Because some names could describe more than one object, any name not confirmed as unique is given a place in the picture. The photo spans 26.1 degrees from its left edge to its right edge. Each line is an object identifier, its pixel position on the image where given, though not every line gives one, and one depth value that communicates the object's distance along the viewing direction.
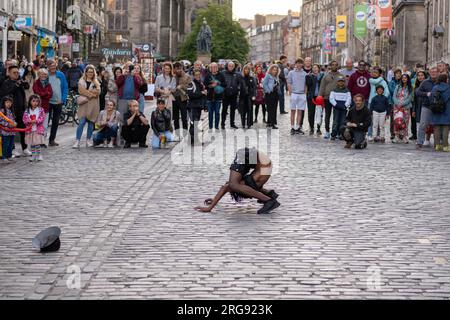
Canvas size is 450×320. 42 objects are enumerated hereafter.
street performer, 11.27
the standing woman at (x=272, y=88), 26.71
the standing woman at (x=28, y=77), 20.44
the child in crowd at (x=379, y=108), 23.00
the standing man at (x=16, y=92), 18.14
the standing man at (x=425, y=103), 21.14
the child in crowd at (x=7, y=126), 17.25
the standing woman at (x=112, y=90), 21.34
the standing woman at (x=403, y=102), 23.27
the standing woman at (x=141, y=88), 21.89
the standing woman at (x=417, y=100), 22.95
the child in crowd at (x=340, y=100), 23.02
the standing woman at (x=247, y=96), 27.69
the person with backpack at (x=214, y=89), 25.59
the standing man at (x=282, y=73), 32.88
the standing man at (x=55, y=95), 20.69
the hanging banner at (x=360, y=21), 56.69
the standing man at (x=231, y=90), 26.77
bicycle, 27.75
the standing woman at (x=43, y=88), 20.00
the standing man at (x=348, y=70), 23.89
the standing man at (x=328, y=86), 23.50
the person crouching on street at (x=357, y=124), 20.92
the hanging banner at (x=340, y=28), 74.31
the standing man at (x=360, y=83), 23.12
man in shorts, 25.00
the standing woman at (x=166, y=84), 22.67
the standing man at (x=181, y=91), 22.52
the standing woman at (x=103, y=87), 24.47
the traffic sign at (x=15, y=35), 35.75
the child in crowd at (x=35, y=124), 17.28
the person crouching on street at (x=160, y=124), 20.59
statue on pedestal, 77.50
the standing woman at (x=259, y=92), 30.06
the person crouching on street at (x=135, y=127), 20.50
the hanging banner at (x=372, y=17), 54.70
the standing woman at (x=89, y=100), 20.66
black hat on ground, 8.48
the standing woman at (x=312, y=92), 25.02
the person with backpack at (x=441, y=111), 20.53
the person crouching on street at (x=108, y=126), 20.41
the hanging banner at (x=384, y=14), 52.06
